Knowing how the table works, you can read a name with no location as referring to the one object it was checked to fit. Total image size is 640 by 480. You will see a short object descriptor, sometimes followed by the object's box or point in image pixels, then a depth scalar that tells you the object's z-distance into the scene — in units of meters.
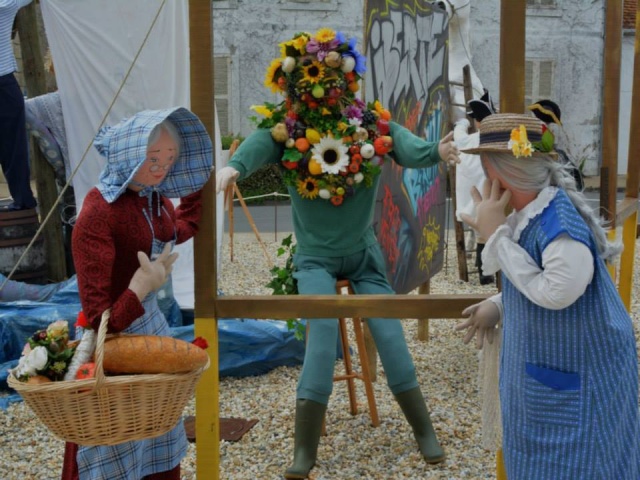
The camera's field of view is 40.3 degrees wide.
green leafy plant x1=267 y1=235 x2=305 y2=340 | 3.83
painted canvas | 4.40
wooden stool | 4.13
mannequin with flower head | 3.57
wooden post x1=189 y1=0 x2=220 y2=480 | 2.65
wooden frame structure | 2.64
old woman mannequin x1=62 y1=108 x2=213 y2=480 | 2.42
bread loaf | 2.29
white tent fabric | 5.91
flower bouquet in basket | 2.28
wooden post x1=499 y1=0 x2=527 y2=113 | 2.63
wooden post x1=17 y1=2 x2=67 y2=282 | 6.33
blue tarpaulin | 4.97
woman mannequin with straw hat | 2.20
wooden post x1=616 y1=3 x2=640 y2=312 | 4.67
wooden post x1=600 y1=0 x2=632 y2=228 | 3.85
